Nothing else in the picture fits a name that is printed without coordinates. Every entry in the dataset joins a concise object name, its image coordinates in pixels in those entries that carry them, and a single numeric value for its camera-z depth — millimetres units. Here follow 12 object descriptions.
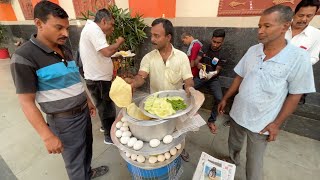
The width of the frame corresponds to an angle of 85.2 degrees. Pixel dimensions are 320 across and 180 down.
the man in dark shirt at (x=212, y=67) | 2674
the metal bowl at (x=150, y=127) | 1242
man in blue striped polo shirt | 1268
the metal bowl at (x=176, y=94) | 1261
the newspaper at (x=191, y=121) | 1318
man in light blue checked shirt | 1349
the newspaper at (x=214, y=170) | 1709
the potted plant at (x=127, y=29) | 3484
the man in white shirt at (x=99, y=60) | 2180
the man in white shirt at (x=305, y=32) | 1922
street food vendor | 1738
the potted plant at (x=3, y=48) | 7422
